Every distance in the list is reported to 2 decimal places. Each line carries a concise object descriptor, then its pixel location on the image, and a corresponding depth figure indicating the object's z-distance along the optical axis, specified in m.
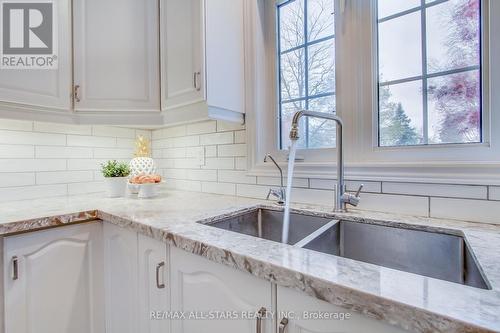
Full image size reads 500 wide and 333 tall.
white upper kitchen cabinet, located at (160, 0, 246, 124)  1.22
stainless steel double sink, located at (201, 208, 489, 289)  0.73
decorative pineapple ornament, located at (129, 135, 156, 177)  1.68
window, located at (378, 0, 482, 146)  0.90
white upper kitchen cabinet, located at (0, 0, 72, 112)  1.23
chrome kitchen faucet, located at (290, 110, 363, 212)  0.99
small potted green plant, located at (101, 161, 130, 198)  1.56
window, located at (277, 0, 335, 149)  1.23
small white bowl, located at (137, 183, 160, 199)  1.52
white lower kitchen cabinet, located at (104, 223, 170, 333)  0.87
